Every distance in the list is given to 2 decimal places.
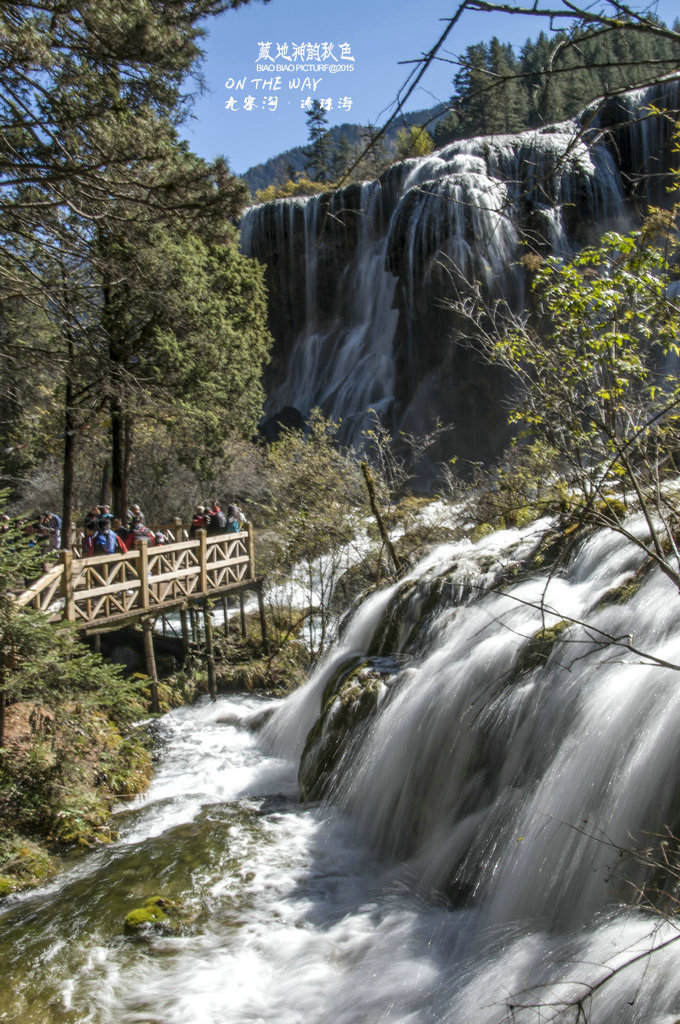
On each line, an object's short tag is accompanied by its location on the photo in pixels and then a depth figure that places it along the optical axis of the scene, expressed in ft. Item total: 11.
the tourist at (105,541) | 44.98
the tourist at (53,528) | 57.57
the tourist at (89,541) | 45.11
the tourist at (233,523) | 57.21
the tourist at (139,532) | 47.79
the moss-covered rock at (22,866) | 23.17
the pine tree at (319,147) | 238.33
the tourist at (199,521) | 56.42
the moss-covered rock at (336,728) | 27.37
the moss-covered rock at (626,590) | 22.59
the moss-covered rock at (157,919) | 20.13
